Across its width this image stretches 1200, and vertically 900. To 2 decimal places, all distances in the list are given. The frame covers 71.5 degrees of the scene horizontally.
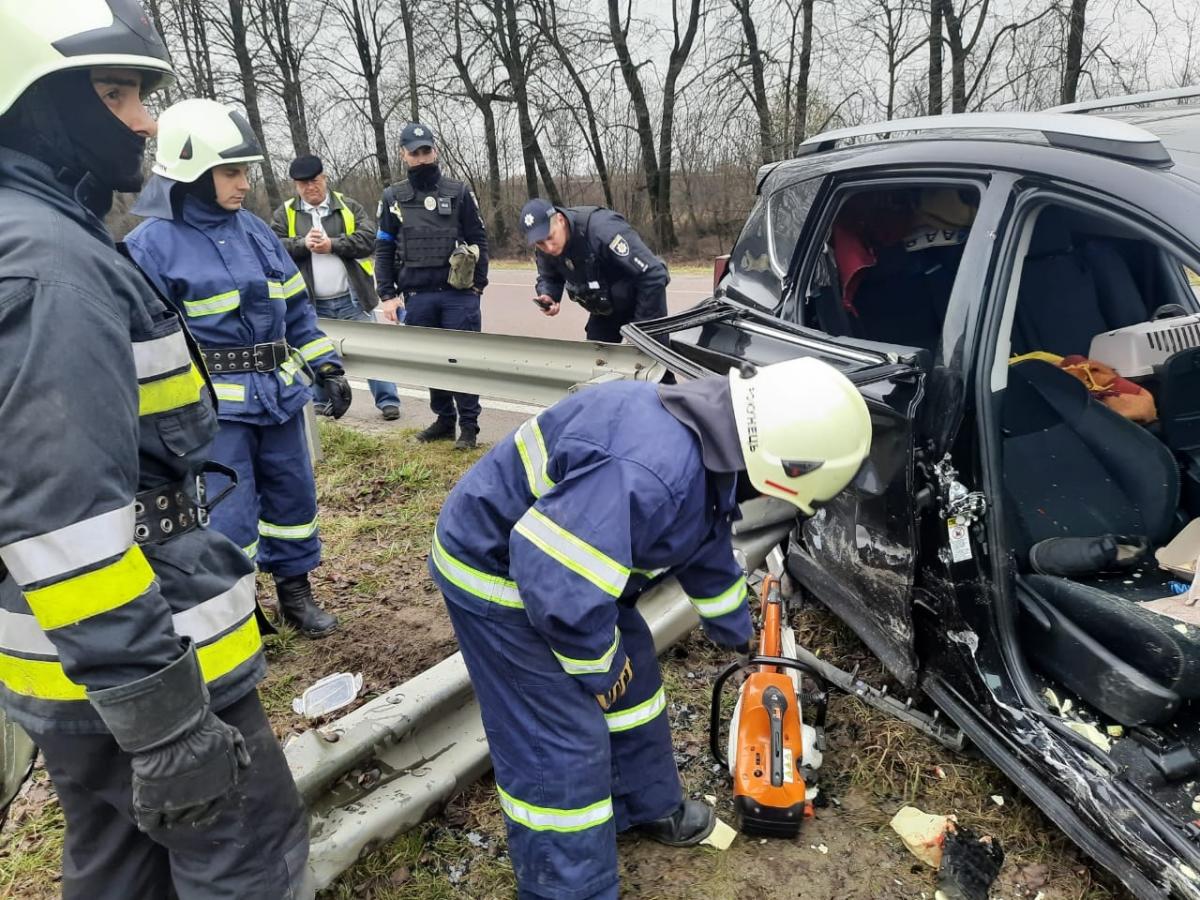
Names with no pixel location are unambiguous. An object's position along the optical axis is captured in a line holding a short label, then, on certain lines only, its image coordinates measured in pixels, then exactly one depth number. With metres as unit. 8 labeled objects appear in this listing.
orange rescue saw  2.11
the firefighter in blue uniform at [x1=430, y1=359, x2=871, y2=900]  1.61
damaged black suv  1.82
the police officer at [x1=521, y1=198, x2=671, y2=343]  4.50
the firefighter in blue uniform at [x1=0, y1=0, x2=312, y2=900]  1.17
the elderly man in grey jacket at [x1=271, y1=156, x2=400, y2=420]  5.48
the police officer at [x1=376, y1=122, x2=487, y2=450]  5.17
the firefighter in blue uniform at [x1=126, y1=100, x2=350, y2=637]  2.59
